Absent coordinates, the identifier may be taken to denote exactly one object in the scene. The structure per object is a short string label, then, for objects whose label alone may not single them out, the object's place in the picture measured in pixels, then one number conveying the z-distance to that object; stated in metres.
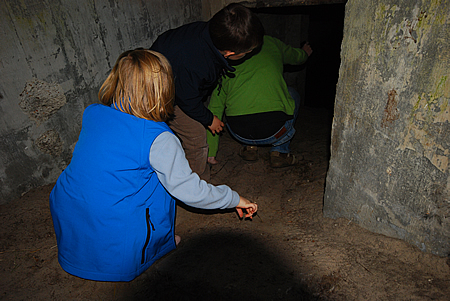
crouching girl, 1.41
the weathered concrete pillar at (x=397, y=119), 1.32
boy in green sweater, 2.74
